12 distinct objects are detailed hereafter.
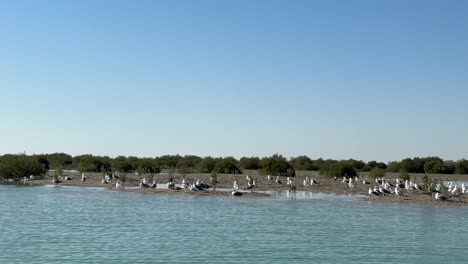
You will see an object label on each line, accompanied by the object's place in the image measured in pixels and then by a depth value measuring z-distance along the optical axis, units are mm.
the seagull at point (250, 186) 45469
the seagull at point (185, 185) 44406
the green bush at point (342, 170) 62781
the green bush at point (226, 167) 73188
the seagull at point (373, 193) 40750
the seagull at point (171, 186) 44775
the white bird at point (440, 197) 38150
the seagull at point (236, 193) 40166
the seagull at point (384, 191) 40988
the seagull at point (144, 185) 45625
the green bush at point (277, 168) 65688
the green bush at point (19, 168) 57562
